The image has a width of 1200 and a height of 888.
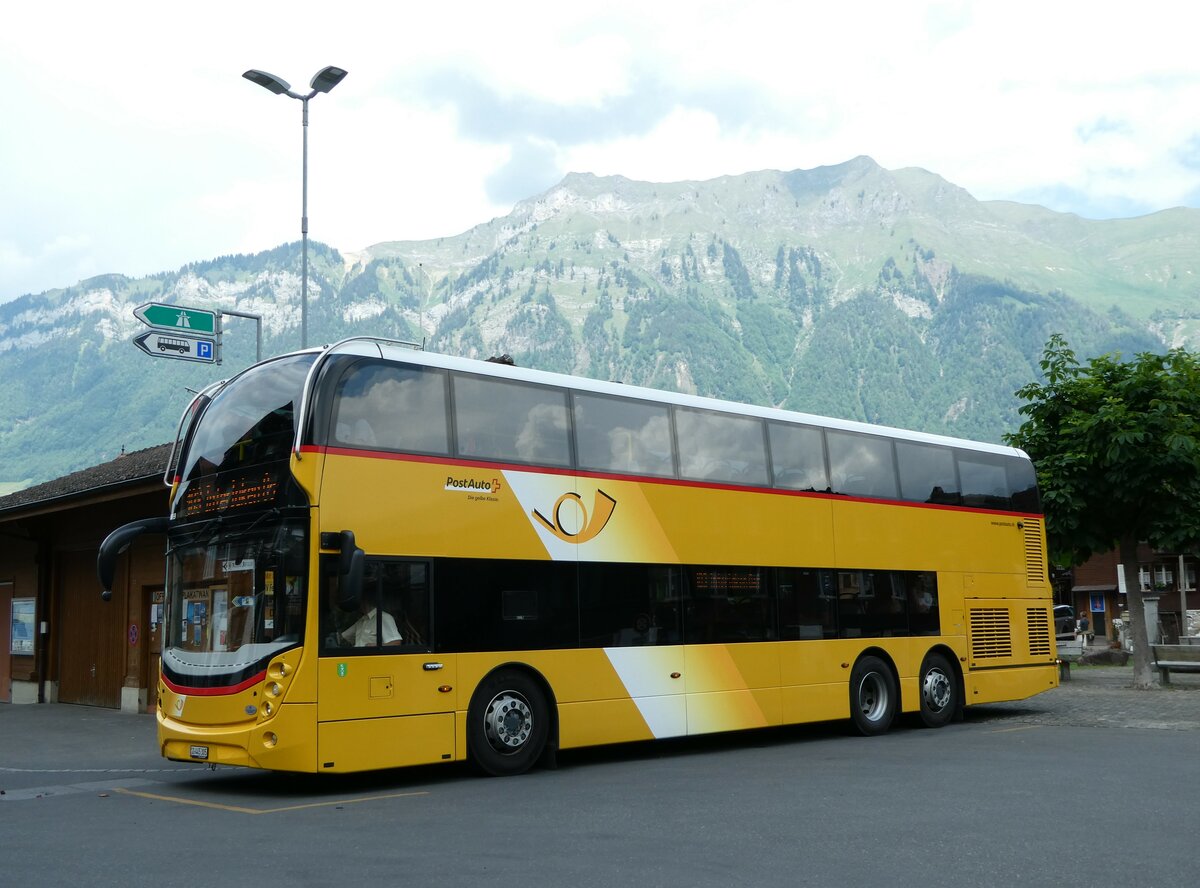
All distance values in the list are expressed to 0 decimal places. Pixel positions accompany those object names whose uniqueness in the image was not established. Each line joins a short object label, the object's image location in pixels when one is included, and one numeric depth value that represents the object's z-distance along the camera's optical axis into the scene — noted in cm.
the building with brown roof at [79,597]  2303
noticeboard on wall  2742
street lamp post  1919
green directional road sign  1739
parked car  5612
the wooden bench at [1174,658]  2319
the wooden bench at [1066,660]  2680
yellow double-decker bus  1093
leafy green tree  2180
